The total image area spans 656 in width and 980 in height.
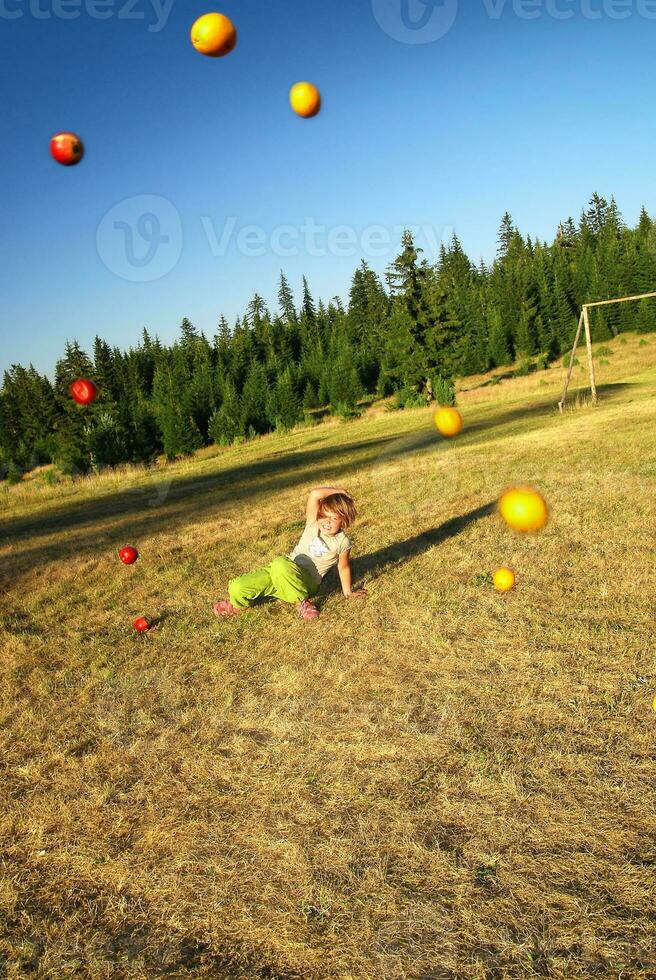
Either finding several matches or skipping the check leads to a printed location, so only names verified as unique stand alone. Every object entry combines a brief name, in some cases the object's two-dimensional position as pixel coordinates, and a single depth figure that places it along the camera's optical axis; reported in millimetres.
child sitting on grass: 5590
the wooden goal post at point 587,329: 19250
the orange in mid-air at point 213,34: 4871
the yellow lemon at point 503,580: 5707
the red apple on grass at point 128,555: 8328
